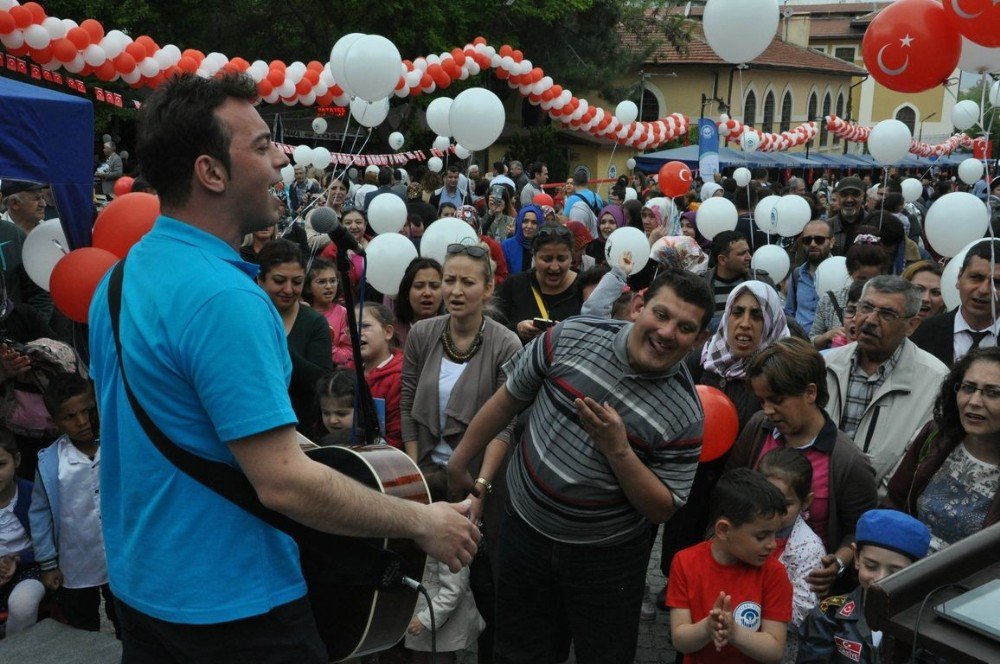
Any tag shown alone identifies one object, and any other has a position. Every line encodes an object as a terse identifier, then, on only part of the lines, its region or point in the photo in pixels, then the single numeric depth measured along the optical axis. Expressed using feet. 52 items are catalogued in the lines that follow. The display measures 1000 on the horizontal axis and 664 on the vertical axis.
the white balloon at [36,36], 24.18
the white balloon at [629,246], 21.11
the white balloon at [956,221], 18.54
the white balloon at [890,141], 31.89
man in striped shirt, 9.12
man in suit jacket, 13.66
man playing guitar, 5.51
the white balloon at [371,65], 24.81
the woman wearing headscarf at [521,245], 25.77
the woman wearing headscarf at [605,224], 29.94
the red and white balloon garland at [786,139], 81.49
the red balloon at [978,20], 15.31
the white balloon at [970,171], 47.59
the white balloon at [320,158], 45.85
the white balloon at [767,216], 26.23
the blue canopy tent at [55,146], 14.62
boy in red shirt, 9.93
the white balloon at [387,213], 24.94
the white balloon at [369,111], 30.30
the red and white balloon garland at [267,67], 24.70
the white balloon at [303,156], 45.65
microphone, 7.48
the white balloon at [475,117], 26.13
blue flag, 42.36
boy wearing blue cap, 8.89
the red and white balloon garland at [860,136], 96.73
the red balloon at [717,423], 12.22
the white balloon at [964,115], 44.04
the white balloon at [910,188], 45.78
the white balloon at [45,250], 15.84
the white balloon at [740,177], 45.09
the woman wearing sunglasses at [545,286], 17.06
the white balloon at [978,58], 16.10
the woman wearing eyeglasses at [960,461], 9.44
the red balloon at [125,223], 14.79
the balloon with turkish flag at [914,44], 17.17
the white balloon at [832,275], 19.89
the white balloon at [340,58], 25.44
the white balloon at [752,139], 60.86
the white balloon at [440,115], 31.60
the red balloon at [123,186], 24.84
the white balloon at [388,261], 19.15
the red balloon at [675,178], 40.01
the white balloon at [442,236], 19.92
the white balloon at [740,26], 21.79
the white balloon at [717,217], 28.58
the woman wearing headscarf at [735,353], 13.14
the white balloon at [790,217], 26.00
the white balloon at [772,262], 23.18
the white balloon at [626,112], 52.44
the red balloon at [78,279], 14.05
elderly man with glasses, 11.59
